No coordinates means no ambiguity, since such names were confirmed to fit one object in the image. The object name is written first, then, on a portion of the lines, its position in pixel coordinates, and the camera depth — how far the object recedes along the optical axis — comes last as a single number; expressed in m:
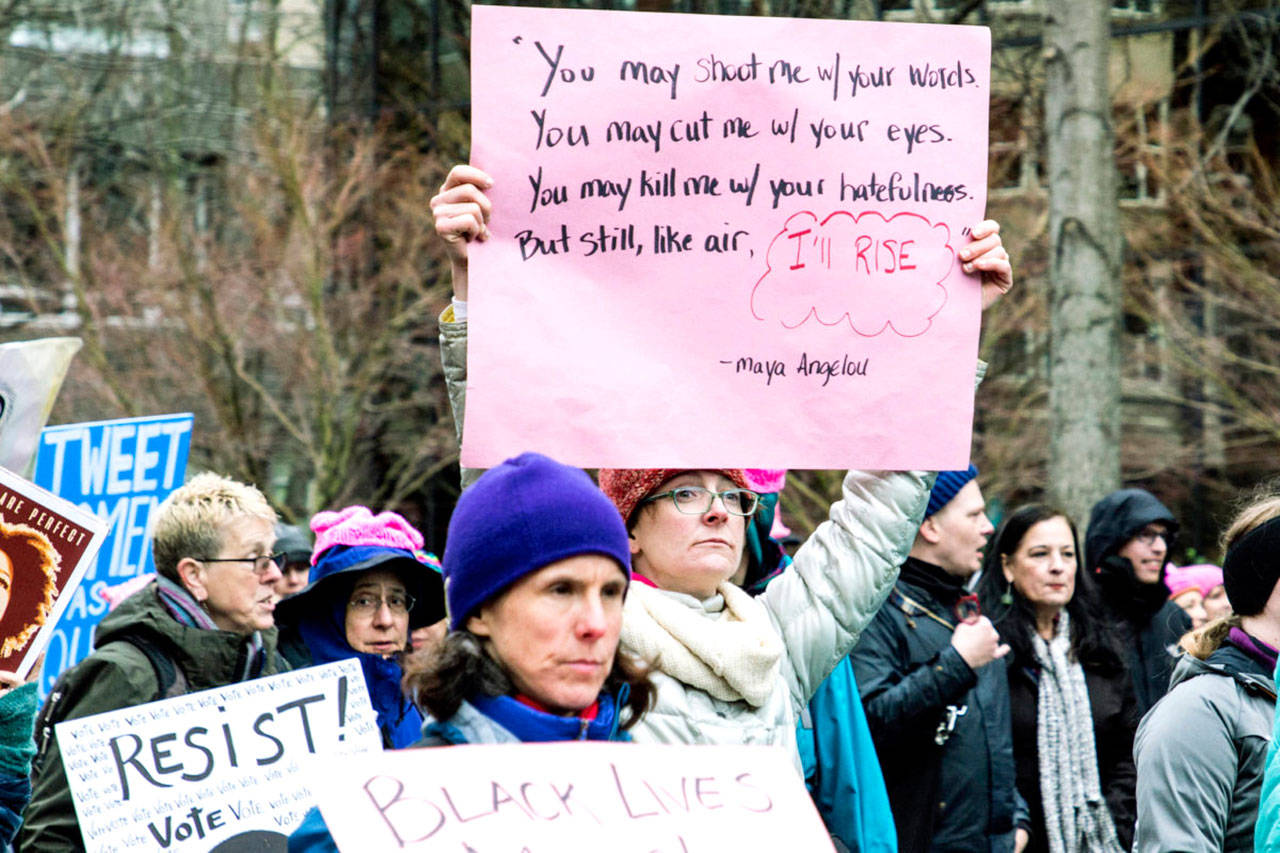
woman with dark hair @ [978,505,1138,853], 11.34
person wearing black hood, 12.79
